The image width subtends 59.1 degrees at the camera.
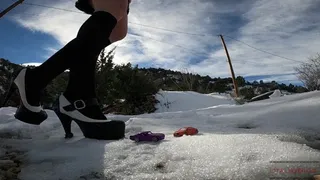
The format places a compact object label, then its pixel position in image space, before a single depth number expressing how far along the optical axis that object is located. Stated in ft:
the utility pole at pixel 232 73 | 30.97
